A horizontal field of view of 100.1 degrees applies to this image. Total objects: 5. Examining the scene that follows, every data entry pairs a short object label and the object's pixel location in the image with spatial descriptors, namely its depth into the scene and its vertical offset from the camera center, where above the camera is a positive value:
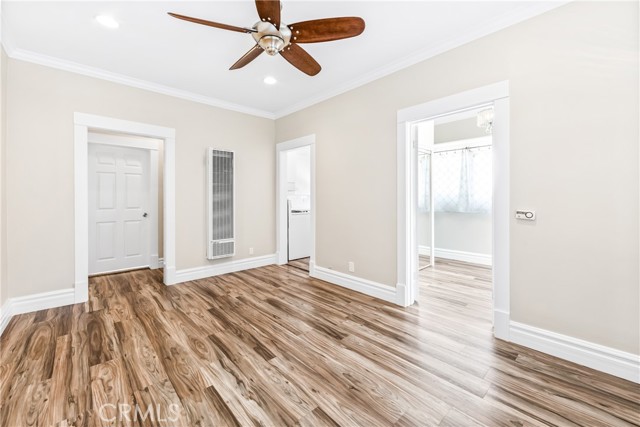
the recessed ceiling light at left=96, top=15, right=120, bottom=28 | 2.19 +1.60
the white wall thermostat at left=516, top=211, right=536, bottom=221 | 2.09 -0.03
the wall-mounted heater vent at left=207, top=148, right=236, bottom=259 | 3.97 +0.13
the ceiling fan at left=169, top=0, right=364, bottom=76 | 1.74 +1.27
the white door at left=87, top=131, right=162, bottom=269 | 4.53 +0.38
